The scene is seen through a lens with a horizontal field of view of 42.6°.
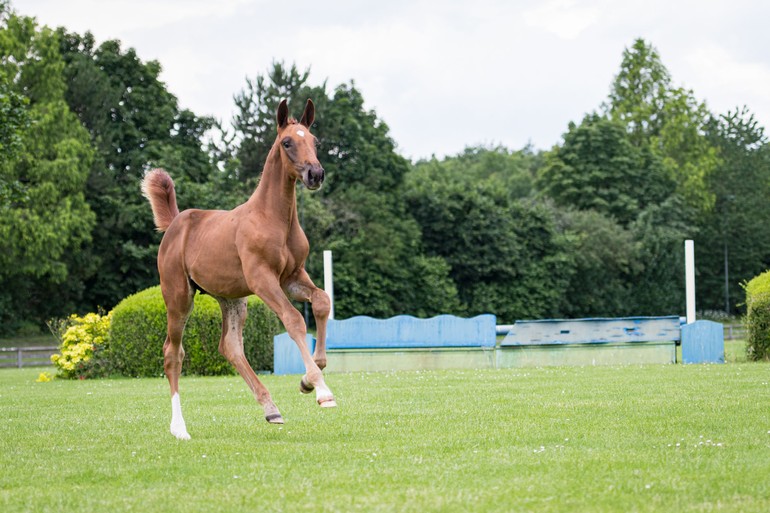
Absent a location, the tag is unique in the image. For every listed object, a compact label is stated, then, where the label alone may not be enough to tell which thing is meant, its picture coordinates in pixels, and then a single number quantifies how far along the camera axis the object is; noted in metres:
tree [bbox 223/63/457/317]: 55.59
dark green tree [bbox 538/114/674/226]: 70.62
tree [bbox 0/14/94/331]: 44.41
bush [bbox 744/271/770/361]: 22.14
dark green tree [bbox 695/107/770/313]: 73.62
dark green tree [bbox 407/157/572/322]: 63.12
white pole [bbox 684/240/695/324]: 25.17
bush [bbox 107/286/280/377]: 22.97
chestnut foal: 9.04
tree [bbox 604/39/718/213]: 76.69
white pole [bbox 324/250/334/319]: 25.89
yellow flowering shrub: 23.69
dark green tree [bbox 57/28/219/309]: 48.78
